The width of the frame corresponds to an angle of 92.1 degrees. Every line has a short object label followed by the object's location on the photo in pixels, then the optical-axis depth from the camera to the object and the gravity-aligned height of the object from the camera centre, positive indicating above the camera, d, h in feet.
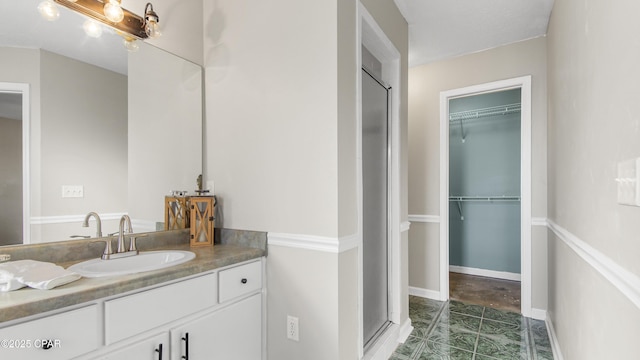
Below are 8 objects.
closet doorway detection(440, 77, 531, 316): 13.16 -0.56
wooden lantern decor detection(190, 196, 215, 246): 6.14 -0.79
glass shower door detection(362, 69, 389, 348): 6.79 -0.57
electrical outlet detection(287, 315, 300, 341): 5.57 -2.68
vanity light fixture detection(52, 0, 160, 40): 4.98 +2.84
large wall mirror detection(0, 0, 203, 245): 4.42 +0.92
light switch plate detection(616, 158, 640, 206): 2.61 -0.02
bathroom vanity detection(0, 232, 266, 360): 3.10 -1.67
